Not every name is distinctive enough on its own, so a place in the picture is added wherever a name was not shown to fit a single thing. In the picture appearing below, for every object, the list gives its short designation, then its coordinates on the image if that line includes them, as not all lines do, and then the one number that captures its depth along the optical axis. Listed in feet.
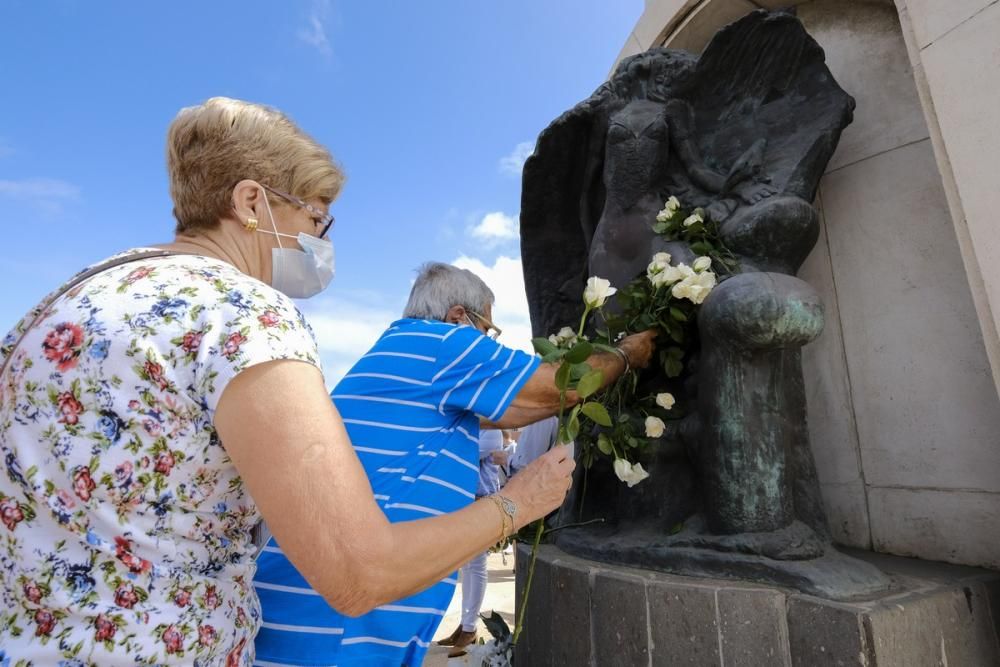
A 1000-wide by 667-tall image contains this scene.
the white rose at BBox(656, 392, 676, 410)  7.25
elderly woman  2.89
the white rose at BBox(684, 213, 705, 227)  8.12
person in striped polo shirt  4.57
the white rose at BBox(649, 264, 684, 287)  7.22
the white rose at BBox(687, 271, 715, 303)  6.84
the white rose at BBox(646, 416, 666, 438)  7.09
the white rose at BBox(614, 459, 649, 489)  6.84
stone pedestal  5.02
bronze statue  6.26
